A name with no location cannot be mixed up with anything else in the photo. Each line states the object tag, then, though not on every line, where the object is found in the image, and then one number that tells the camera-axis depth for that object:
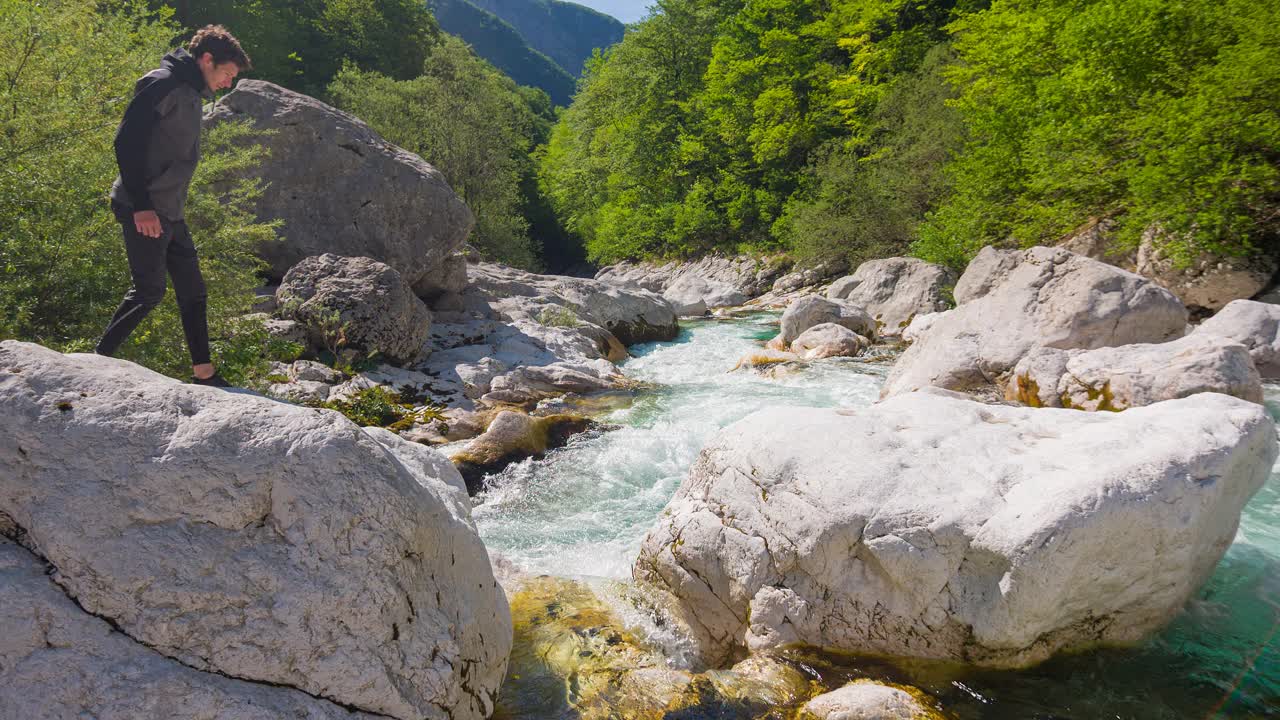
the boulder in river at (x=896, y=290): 16.27
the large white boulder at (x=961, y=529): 3.58
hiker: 3.87
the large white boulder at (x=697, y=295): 22.27
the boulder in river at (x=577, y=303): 13.98
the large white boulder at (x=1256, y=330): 8.56
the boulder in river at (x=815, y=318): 14.90
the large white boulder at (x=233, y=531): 2.48
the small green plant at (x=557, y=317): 13.62
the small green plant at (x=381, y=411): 8.27
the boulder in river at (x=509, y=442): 7.35
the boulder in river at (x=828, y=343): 13.48
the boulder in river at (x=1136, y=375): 6.67
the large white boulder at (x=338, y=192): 11.55
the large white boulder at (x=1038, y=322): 8.84
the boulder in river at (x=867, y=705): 3.30
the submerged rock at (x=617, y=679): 3.62
